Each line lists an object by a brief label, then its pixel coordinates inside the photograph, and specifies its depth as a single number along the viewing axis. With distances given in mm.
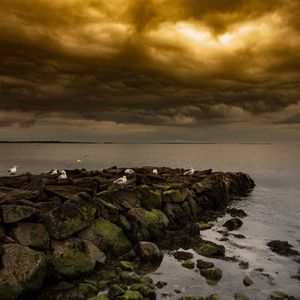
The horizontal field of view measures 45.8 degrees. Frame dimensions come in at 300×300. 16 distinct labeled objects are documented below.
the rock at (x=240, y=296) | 15250
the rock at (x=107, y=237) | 19266
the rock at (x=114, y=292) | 14547
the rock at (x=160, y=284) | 16286
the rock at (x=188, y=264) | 18844
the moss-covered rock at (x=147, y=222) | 22188
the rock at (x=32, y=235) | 16531
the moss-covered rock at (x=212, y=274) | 17333
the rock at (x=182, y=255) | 20234
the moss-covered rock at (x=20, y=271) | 13969
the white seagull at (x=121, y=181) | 28206
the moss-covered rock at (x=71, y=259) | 16359
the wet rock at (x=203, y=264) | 18609
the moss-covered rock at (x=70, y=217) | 17797
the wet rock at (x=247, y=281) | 16948
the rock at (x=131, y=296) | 14219
